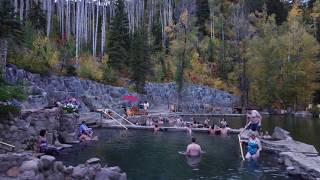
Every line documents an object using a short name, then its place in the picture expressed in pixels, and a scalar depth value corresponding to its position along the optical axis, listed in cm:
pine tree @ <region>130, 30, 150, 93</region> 4181
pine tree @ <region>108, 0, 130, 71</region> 4475
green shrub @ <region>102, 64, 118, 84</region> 4009
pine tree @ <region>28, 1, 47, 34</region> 4450
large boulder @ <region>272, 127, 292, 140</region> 2220
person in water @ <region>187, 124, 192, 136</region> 2764
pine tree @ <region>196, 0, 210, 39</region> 6450
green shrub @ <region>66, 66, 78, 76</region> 3620
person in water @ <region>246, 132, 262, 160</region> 1888
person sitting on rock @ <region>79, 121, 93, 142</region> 2275
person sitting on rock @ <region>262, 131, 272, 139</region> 2259
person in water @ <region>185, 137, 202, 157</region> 1894
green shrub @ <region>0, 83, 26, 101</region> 1618
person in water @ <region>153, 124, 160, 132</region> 2823
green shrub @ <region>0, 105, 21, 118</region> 1686
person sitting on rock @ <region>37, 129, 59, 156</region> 1778
